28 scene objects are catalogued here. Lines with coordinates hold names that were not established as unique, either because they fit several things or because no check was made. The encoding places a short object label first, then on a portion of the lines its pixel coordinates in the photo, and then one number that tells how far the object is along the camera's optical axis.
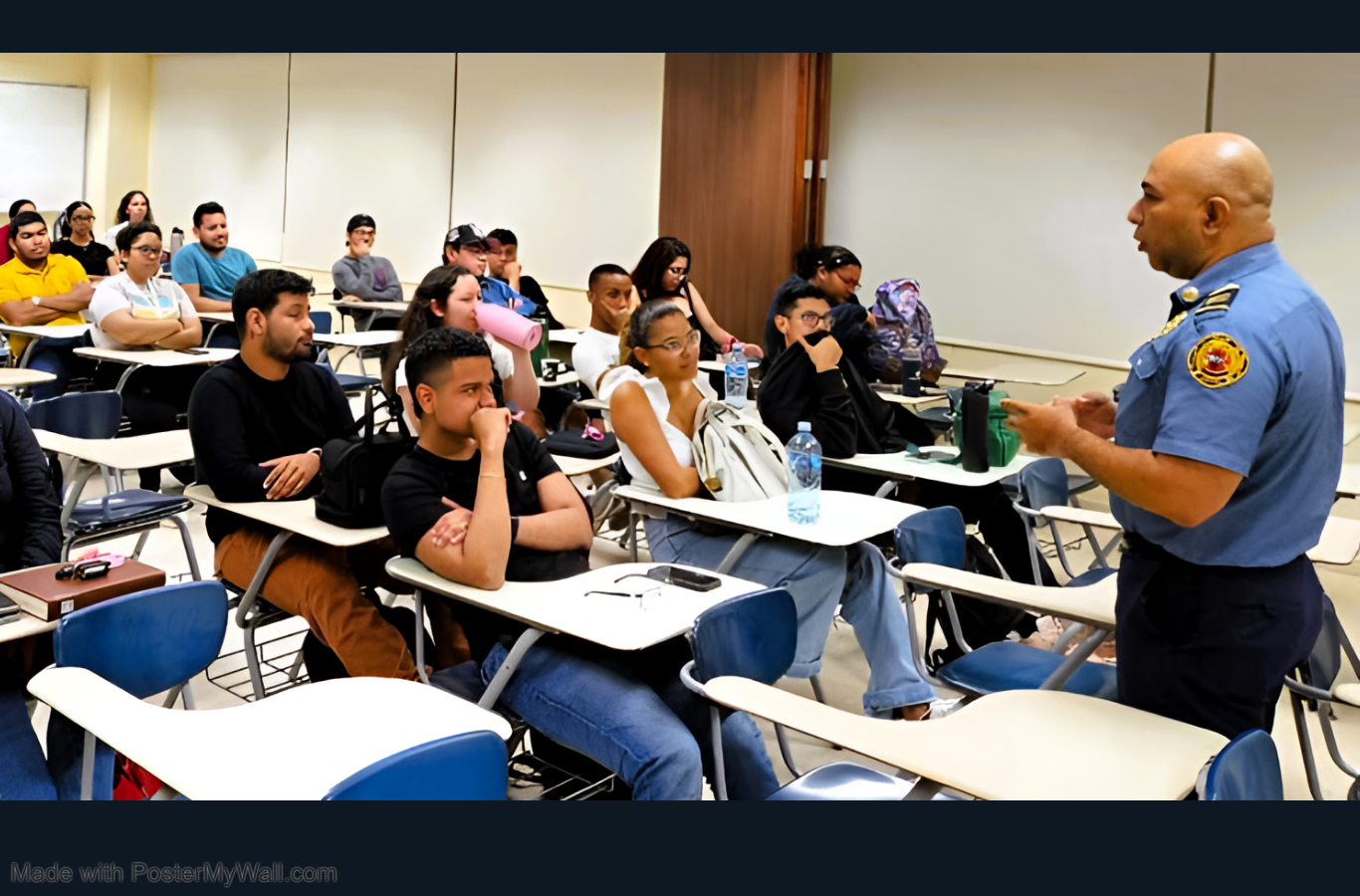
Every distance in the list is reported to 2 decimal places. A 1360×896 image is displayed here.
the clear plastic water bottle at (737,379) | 4.82
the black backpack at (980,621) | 3.51
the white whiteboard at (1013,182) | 6.69
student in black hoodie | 4.23
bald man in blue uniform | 1.94
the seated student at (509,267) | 8.47
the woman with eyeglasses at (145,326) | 5.66
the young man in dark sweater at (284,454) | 3.05
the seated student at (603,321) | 5.30
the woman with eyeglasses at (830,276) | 5.76
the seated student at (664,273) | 6.38
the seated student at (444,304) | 4.29
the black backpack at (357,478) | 3.02
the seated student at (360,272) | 9.33
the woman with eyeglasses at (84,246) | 8.71
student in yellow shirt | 6.31
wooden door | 7.80
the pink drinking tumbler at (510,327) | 4.43
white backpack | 3.58
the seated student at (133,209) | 9.53
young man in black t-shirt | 2.36
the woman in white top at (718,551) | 3.31
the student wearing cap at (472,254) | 6.55
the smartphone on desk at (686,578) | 2.77
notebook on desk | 2.26
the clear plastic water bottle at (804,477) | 3.42
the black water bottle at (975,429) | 4.13
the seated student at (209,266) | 7.42
